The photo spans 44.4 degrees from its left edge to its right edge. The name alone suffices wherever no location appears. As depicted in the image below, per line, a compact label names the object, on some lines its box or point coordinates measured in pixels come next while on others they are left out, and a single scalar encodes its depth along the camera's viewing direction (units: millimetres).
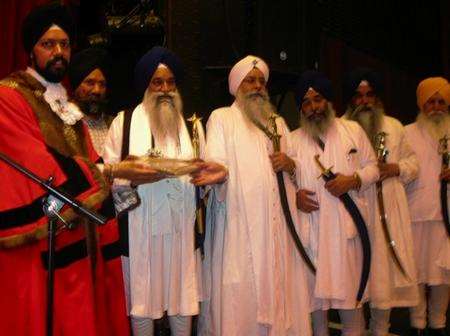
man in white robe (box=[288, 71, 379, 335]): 4402
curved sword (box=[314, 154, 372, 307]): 4461
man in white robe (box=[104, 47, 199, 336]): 3764
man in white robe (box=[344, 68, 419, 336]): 4730
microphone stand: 2400
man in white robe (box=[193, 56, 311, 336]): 4094
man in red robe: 2785
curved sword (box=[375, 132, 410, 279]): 4816
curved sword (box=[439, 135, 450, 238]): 5250
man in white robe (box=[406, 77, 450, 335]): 5238
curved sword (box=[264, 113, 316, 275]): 4281
